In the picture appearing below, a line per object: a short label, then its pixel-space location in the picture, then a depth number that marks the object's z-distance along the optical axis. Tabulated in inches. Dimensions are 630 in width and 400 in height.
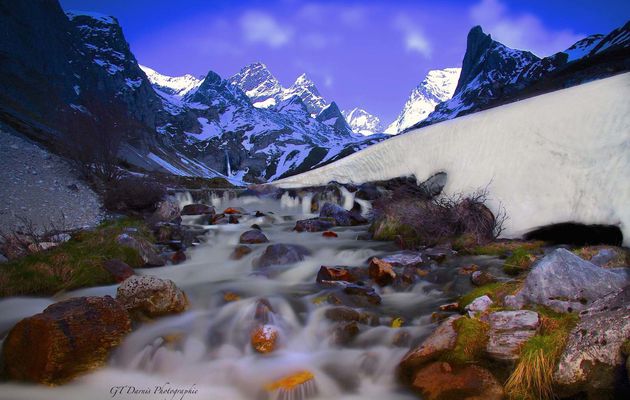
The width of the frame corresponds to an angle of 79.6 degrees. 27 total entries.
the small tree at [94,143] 687.1
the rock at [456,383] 135.0
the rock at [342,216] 514.9
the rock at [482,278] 229.3
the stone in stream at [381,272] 264.1
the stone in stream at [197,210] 657.0
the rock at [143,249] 326.0
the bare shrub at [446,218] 324.5
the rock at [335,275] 276.4
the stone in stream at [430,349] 157.0
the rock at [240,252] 358.4
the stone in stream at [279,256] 325.1
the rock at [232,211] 648.3
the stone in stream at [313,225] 486.9
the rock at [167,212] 534.0
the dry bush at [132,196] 574.6
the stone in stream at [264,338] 189.0
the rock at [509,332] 142.9
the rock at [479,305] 173.6
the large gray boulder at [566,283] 163.2
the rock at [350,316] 208.3
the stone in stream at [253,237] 417.7
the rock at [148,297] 211.0
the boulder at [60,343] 158.6
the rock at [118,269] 275.9
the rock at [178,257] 345.7
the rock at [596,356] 118.3
